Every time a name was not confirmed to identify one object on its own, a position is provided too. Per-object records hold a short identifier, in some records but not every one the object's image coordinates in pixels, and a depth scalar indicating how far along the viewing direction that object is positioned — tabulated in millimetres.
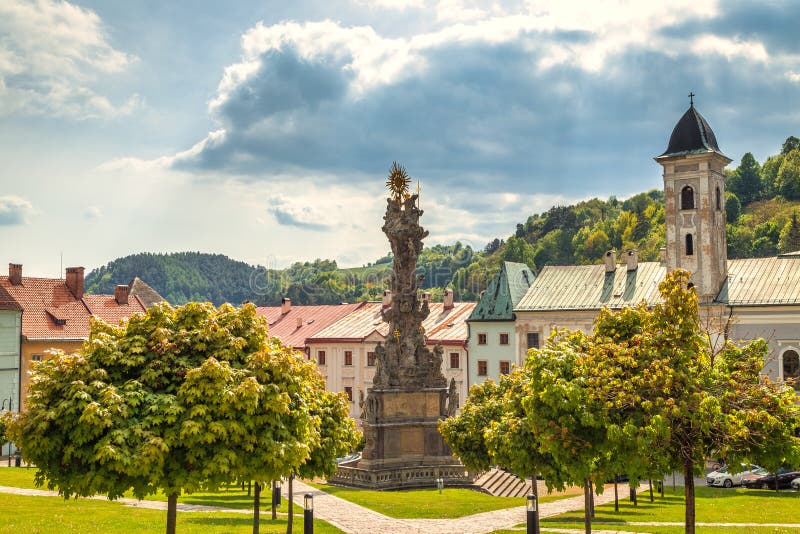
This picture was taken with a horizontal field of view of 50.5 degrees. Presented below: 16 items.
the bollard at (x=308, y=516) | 21766
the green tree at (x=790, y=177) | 174750
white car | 45938
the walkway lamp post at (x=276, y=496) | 30906
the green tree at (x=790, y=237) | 138500
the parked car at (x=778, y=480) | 44469
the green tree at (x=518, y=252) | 190375
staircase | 42219
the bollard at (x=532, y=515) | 21153
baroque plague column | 41969
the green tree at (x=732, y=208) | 175000
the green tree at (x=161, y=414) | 17172
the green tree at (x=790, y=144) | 190500
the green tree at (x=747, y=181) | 188375
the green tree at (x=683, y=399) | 18203
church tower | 61281
